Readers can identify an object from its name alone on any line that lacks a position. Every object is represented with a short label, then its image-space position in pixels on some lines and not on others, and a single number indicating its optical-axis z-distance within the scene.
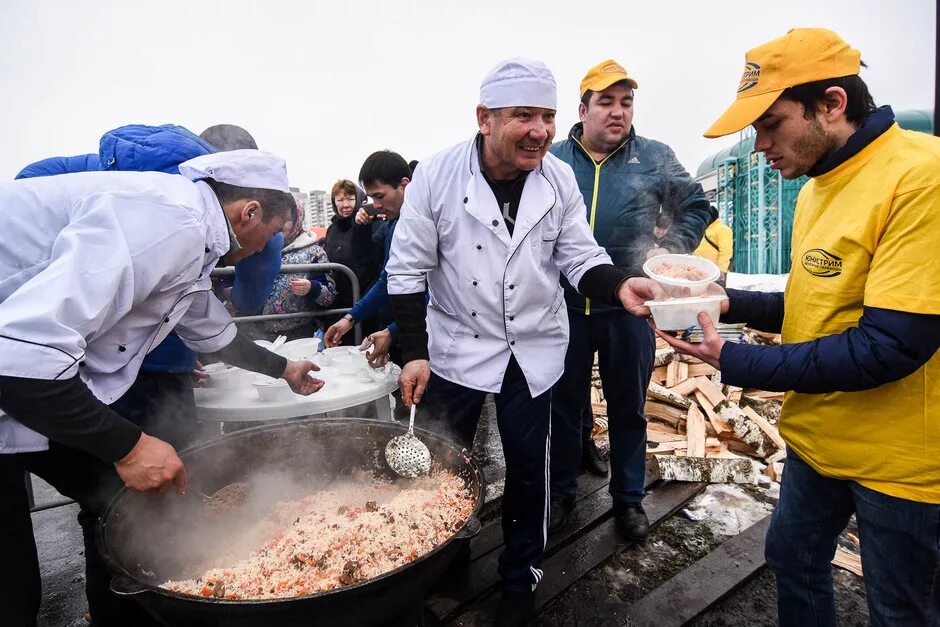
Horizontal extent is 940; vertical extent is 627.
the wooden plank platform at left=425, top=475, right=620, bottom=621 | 2.70
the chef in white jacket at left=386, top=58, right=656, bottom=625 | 2.47
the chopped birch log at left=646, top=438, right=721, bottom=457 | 4.44
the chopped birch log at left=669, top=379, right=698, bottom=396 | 5.32
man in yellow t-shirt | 1.48
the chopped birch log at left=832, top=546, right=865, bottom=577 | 2.92
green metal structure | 10.18
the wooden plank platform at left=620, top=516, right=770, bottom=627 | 2.58
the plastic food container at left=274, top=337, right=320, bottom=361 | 3.26
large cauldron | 1.37
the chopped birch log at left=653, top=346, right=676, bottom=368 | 5.87
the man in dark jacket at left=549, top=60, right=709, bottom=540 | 3.29
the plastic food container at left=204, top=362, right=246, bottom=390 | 3.00
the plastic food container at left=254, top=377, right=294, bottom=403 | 2.68
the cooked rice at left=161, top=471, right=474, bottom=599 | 1.72
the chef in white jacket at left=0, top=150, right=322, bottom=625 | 1.38
